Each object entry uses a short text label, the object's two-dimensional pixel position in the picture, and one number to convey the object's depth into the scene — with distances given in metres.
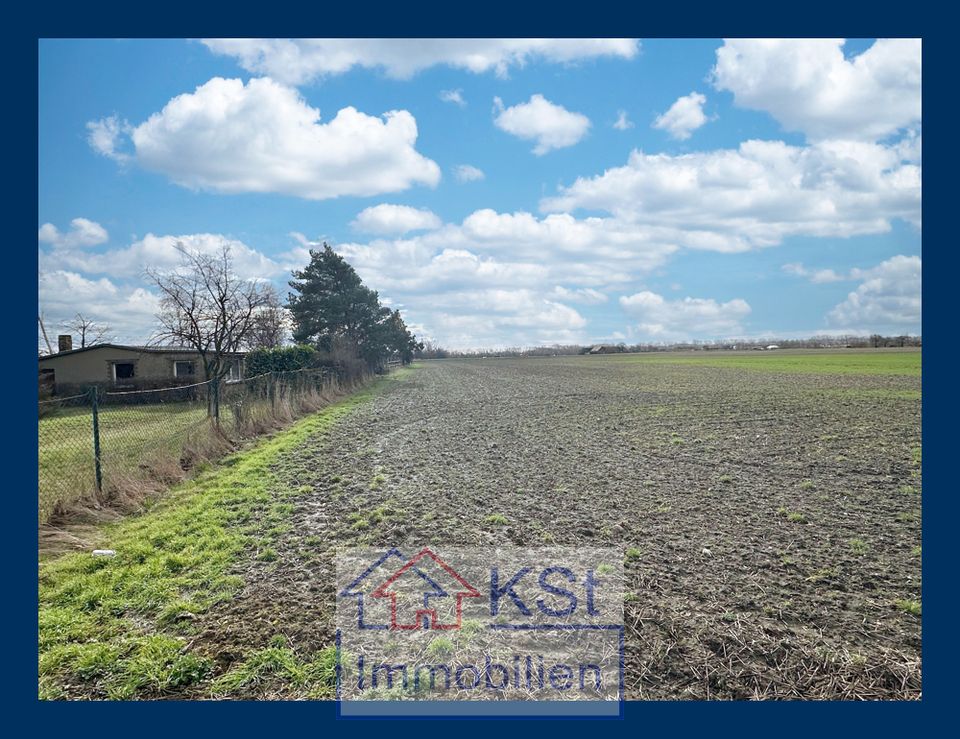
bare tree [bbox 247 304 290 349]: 35.38
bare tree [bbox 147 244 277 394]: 22.11
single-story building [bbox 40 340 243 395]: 30.77
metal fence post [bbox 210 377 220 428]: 12.45
